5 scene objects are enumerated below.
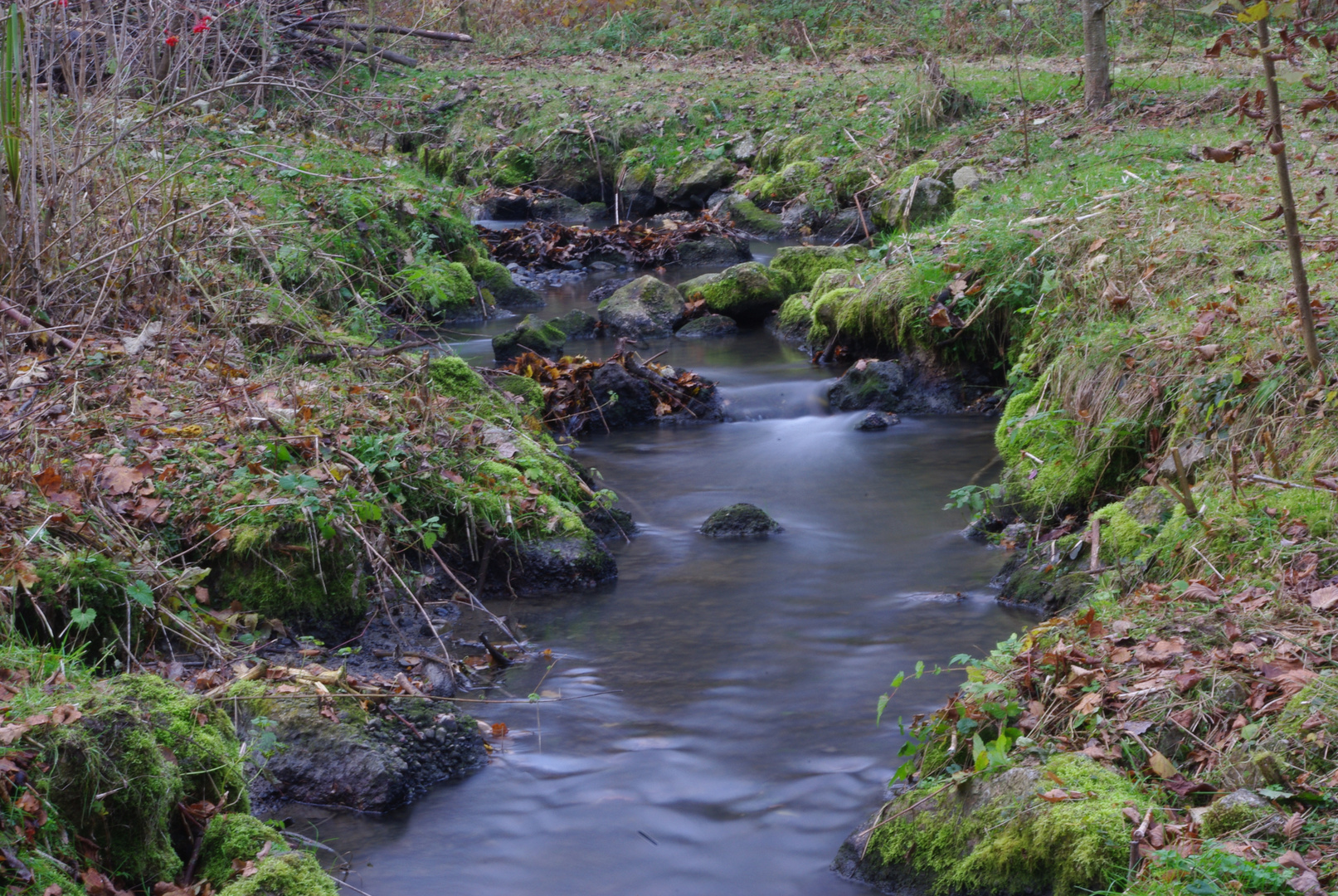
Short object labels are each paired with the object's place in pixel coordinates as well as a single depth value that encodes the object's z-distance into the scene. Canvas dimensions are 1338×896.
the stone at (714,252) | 14.66
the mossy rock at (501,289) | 13.24
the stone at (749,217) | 15.60
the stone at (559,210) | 17.48
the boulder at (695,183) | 17.31
